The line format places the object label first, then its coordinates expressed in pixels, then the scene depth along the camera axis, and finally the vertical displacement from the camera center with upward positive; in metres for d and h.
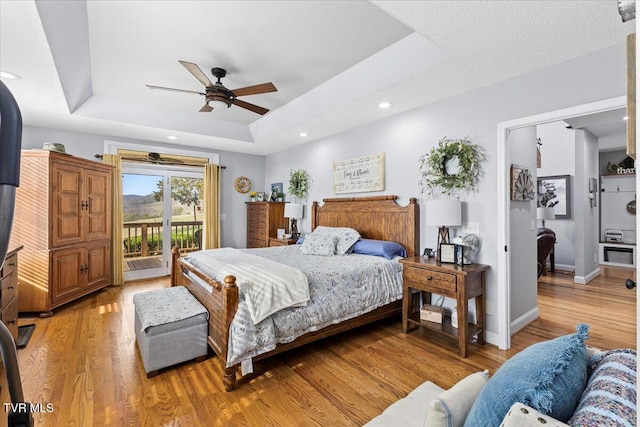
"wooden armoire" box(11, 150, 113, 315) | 3.46 -0.18
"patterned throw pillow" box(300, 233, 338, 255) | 3.70 -0.41
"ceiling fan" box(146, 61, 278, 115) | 2.76 +1.23
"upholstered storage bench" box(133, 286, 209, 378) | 2.24 -0.94
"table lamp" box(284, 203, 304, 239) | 5.16 +0.05
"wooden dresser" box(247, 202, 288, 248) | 5.48 -0.14
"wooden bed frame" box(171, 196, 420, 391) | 2.14 -0.46
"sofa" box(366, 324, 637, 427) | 0.67 -0.46
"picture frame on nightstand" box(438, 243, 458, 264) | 2.86 -0.40
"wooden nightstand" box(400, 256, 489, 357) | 2.56 -0.69
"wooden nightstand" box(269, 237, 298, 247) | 4.93 -0.47
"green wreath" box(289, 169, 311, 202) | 5.26 +0.56
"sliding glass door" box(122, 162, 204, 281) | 5.11 +0.03
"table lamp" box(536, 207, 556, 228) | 5.75 +0.00
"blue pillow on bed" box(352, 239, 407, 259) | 3.39 -0.42
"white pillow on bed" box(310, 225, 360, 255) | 3.73 -0.29
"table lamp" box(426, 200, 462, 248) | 2.88 +0.01
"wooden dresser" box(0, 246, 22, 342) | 2.41 -0.68
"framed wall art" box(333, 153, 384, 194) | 3.95 +0.58
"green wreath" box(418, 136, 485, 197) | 2.94 +0.50
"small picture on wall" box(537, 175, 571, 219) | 5.91 +0.40
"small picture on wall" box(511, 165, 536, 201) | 2.90 +0.31
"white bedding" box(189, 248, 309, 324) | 2.17 -0.54
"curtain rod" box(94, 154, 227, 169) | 4.66 +0.95
